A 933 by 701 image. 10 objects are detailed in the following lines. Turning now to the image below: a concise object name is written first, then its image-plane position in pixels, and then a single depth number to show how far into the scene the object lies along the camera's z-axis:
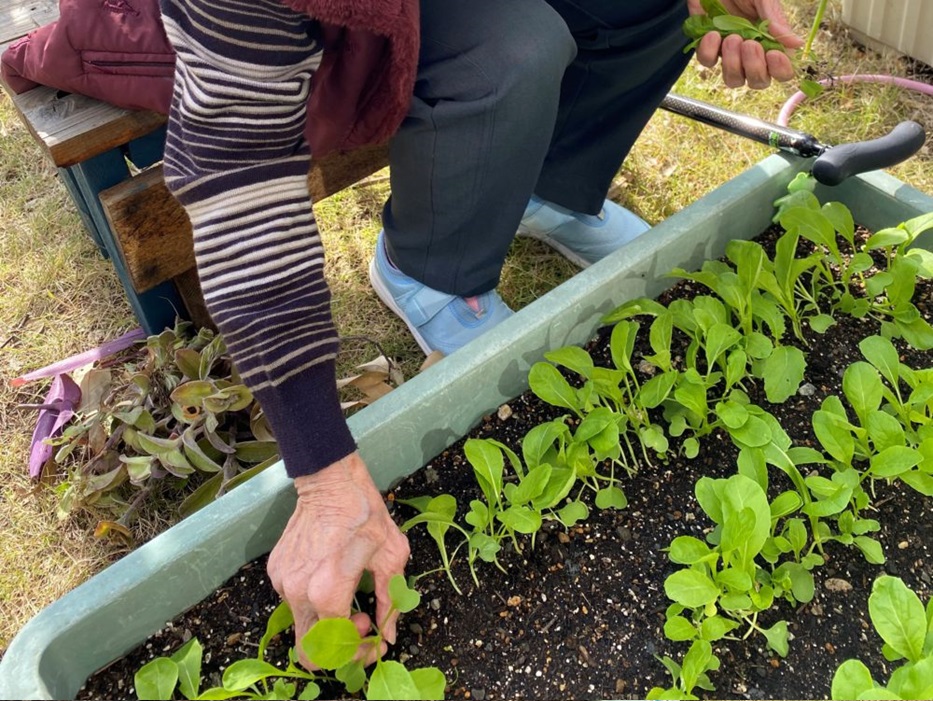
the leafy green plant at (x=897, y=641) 0.85
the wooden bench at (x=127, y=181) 1.21
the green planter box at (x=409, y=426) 0.91
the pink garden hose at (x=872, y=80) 2.02
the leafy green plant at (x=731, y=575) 0.94
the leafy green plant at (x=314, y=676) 0.84
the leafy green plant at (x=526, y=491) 1.04
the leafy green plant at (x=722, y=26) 1.27
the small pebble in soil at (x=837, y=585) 1.04
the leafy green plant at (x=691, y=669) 0.91
